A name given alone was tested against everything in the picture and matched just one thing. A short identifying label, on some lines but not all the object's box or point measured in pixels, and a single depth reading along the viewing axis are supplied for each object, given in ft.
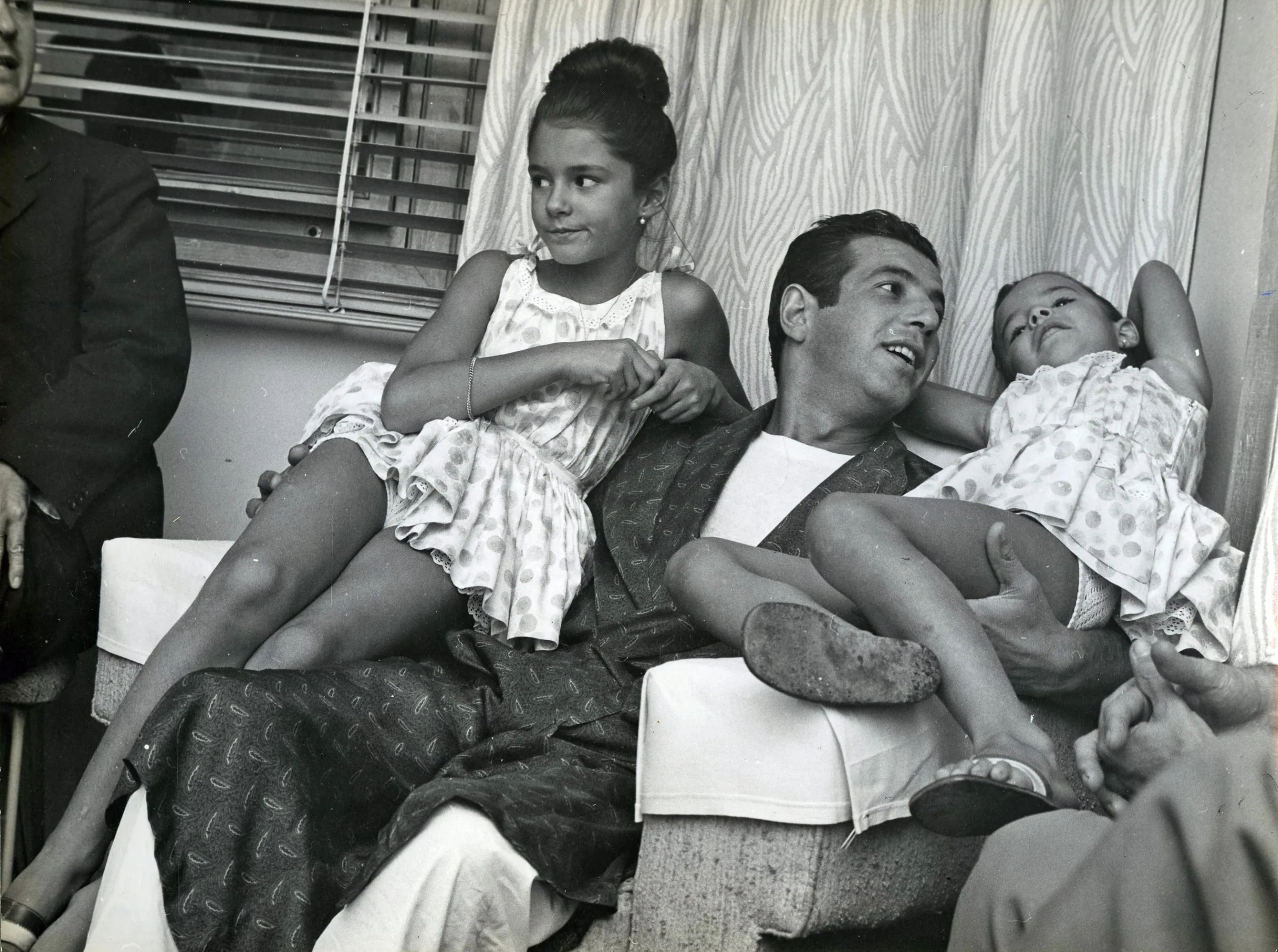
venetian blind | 7.52
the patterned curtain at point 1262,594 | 4.24
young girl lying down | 3.66
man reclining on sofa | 3.89
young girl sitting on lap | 4.92
